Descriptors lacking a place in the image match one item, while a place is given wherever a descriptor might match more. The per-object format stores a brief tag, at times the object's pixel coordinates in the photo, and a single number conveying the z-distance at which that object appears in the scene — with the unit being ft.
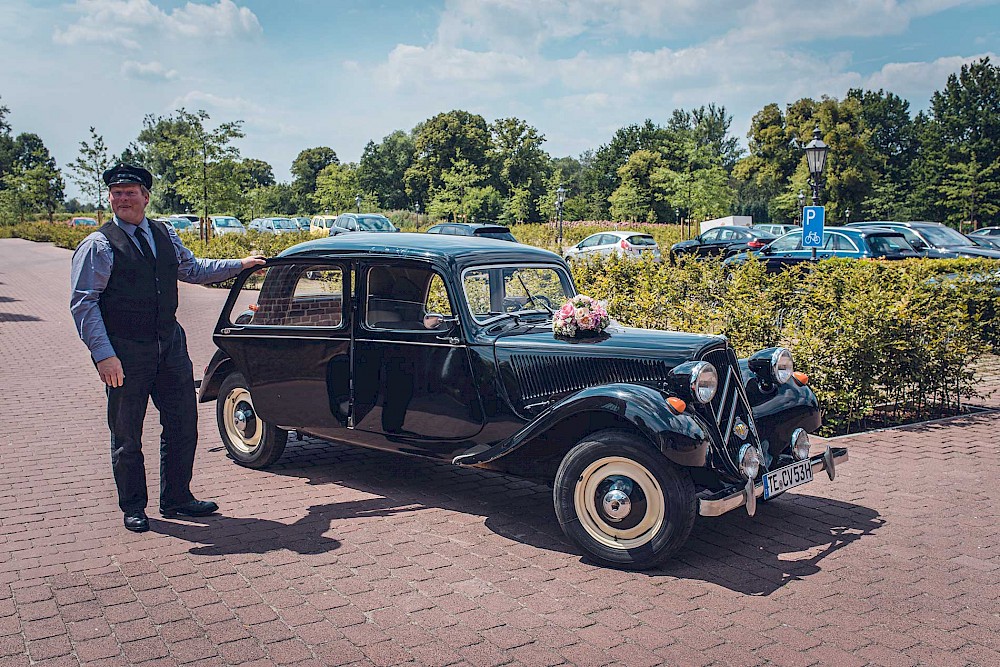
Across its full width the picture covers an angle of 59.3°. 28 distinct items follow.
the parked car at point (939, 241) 65.62
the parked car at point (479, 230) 86.13
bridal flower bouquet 17.22
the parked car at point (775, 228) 128.57
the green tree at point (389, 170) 247.09
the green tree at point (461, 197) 161.79
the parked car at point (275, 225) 146.92
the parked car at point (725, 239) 92.48
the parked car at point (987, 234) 87.08
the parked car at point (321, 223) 126.67
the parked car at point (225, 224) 135.42
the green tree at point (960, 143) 183.62
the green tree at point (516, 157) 213.25
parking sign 50.26
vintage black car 15.28
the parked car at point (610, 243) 92.02
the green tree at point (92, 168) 139.74
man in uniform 16.47
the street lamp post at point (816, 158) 60.70
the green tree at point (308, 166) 279.08
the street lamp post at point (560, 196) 129.80
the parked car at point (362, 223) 105.19
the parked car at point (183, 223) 145.52
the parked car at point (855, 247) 60.95
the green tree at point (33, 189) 173.47
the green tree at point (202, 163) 105.40
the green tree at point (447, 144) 220.02
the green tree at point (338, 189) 167.12
